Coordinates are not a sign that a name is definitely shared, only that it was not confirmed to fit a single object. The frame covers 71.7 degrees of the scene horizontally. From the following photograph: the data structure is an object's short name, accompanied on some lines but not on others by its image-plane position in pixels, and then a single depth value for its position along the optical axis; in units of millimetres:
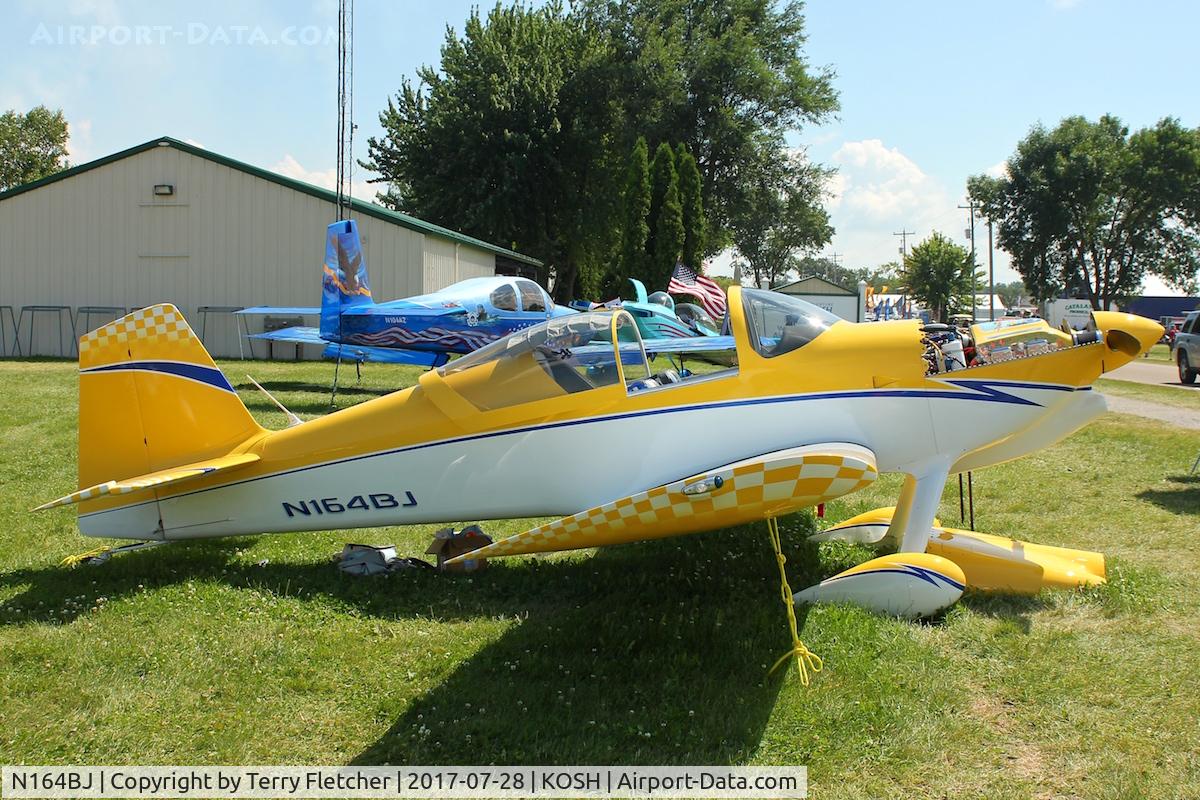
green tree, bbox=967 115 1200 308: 54062
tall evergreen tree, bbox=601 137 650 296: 33438
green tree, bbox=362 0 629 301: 36656
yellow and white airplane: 4746
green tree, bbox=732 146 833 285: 43562
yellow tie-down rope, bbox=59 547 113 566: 5641
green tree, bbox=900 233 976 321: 58344
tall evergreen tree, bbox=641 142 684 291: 33469
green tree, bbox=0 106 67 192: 46781
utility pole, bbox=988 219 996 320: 49831
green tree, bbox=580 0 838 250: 40250
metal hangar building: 24312
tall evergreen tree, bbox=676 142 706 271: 34344
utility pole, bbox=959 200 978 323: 56938
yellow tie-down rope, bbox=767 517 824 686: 4204
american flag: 27531
